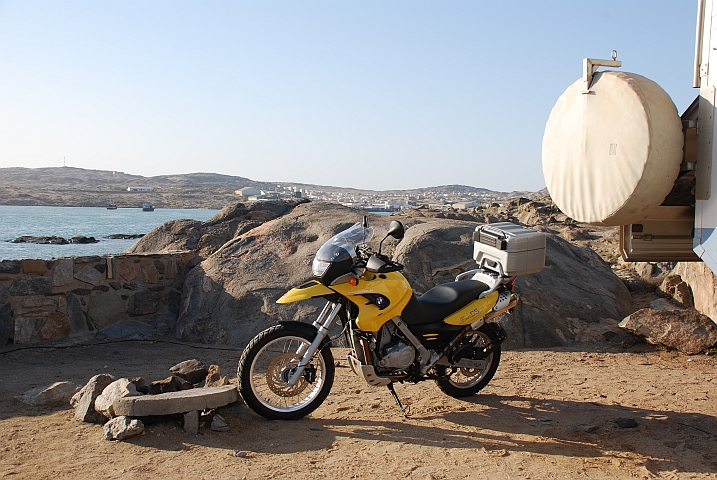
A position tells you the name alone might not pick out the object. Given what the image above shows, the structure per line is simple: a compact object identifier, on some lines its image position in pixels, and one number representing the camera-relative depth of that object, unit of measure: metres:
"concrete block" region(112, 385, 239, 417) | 4.48
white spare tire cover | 4.05
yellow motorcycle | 4.89
